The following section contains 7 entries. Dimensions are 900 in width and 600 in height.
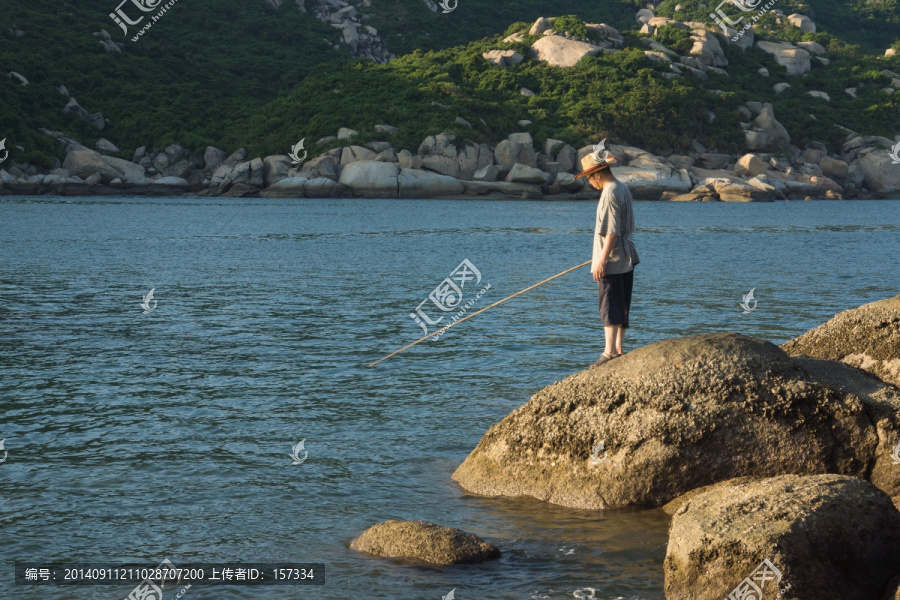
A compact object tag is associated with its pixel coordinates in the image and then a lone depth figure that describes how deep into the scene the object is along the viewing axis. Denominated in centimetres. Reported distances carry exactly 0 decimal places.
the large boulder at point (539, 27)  10488
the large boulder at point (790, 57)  11088
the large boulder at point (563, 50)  10062
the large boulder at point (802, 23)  12725
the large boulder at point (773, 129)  9188
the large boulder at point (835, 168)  8831
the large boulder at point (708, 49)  10400
